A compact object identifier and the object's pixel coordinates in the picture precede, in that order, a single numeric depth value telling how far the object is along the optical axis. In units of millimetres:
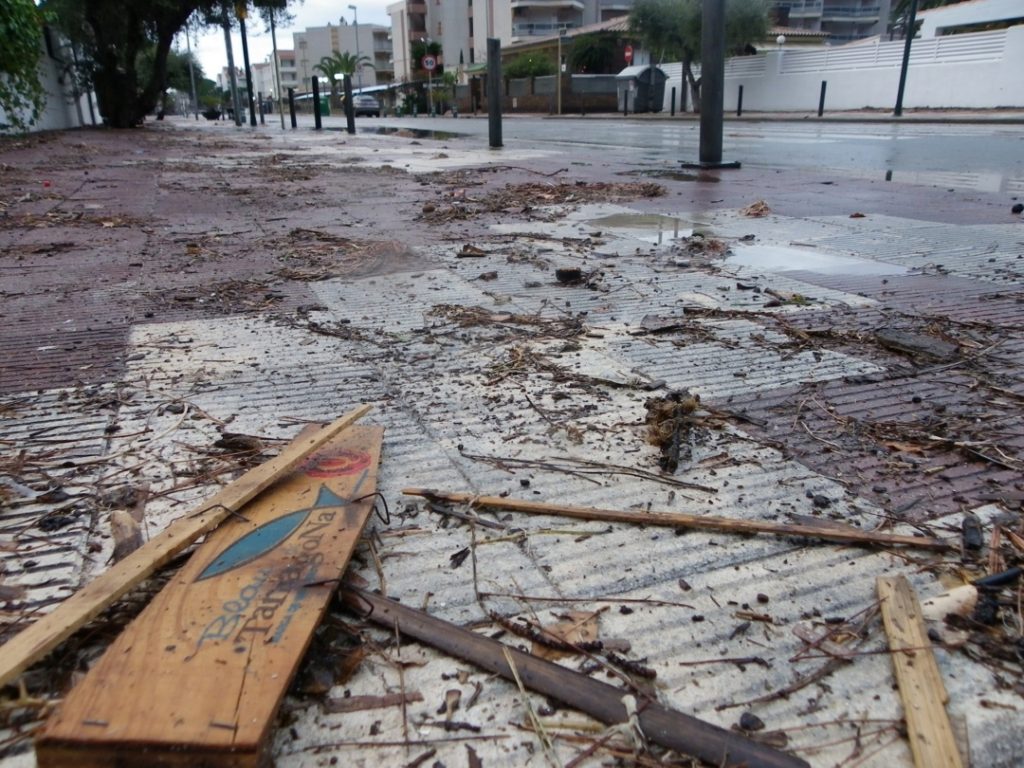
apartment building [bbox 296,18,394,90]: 111125
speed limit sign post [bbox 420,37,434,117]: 51500
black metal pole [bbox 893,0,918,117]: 24312
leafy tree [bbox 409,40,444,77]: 75875
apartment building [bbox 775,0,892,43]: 69188
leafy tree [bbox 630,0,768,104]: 39281
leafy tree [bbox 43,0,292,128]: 23641
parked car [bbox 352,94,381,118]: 59531
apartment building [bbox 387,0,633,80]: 71312
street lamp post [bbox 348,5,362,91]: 98631
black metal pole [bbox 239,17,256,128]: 34338
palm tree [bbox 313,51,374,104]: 81781
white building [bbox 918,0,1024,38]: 33316
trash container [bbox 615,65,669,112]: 43000
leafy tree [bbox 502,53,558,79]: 55294
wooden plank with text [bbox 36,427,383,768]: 1146
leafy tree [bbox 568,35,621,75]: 54250
